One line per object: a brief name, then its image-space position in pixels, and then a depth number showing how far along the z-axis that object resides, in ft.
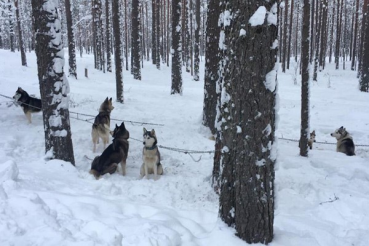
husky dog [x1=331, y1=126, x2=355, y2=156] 31.86
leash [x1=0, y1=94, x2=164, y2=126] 34.16
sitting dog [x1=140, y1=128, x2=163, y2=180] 22.61
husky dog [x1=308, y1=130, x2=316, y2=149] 34.25
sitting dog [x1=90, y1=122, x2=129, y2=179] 21.89
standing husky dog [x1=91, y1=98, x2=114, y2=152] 28.30
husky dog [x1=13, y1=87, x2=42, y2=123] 33.99
